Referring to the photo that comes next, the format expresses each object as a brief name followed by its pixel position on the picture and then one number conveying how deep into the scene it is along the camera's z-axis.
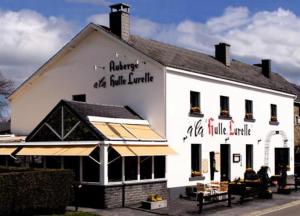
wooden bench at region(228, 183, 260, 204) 25.39
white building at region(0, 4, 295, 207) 24.00
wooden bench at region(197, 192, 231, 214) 21.75
